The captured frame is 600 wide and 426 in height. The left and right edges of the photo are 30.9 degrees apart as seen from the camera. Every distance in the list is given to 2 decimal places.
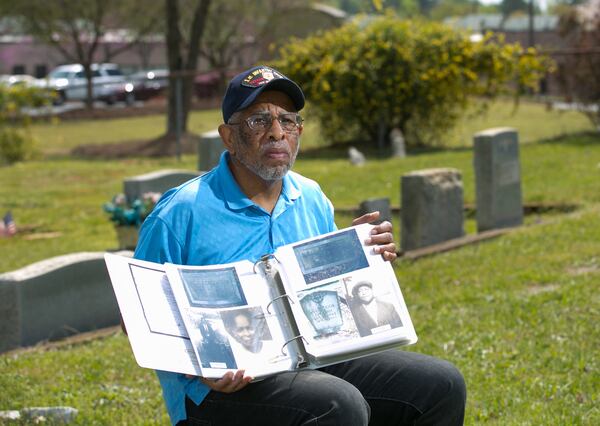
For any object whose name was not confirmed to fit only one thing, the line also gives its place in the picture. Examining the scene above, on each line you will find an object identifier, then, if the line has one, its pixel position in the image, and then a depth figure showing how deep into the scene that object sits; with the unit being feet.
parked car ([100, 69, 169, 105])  152.87
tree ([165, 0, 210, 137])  80.74
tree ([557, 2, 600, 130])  67.87
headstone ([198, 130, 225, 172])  33.22
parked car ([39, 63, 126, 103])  155.02
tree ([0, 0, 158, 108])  142.41
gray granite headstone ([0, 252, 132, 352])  22.22
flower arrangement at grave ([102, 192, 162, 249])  33.03
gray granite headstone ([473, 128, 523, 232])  35.83
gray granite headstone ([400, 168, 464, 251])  32.94
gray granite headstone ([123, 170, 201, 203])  34.01
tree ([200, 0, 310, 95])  168.14
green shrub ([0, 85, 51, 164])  65.41
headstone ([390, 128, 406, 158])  61.75
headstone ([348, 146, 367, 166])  57.82
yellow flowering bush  65.26
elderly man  11.00
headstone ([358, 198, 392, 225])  30.25
